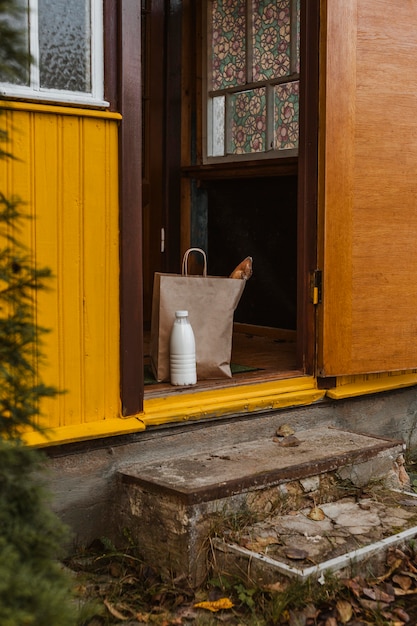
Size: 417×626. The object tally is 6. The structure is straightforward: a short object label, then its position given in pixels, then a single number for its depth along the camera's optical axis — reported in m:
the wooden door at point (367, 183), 4.40
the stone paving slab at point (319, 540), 3.22
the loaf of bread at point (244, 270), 4.54
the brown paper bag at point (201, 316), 4.20
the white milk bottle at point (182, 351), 4.12
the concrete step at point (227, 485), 3.40
